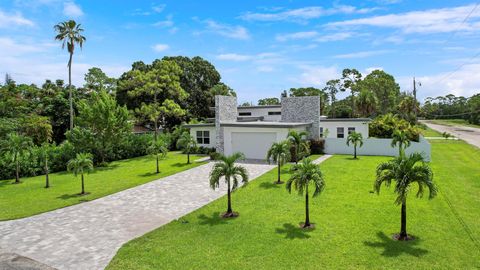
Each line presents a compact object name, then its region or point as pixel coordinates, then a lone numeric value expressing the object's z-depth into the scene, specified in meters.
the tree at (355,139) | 26.83
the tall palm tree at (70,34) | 32.69
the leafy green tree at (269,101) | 77.28
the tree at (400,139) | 24.45
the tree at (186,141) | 26.48
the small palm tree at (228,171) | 12.96
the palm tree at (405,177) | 10.02
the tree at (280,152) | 18.09
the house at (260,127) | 26.60
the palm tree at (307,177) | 11.33
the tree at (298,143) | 21.27
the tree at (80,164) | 17.09
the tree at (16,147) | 20.39
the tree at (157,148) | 22.84
